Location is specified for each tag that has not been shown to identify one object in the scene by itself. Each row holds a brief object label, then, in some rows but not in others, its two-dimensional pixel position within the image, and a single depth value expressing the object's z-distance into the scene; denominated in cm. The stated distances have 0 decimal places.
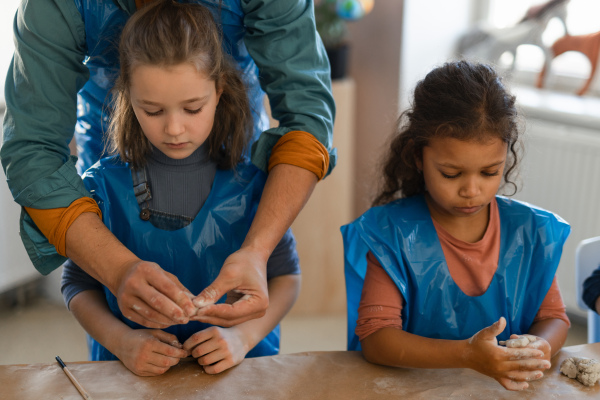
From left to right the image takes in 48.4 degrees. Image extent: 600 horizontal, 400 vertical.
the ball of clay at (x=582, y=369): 112
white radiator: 249
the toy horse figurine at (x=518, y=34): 268
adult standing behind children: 109
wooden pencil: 106
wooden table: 109
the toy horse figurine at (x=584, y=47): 262
